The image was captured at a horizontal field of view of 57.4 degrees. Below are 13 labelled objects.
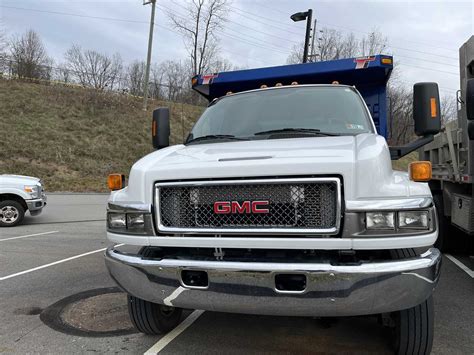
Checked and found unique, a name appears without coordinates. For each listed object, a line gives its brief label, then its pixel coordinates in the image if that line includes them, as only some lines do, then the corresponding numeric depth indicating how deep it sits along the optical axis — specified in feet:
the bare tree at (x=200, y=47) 129.80
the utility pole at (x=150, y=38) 83.10
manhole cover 13.02
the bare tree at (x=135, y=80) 129.70
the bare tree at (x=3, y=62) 107.45
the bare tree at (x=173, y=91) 132.26
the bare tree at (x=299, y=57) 115.34
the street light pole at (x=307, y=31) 59.82
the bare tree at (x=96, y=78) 130.31
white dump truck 8.59
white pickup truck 36.47
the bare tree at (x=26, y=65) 110.22
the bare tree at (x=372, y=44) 124.84
